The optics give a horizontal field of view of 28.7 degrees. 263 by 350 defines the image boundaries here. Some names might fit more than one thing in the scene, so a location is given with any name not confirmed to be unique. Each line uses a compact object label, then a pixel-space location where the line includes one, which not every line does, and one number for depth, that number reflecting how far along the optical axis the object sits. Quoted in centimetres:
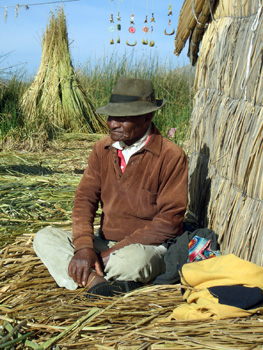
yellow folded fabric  235
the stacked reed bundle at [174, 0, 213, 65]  400
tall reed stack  852
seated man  289
